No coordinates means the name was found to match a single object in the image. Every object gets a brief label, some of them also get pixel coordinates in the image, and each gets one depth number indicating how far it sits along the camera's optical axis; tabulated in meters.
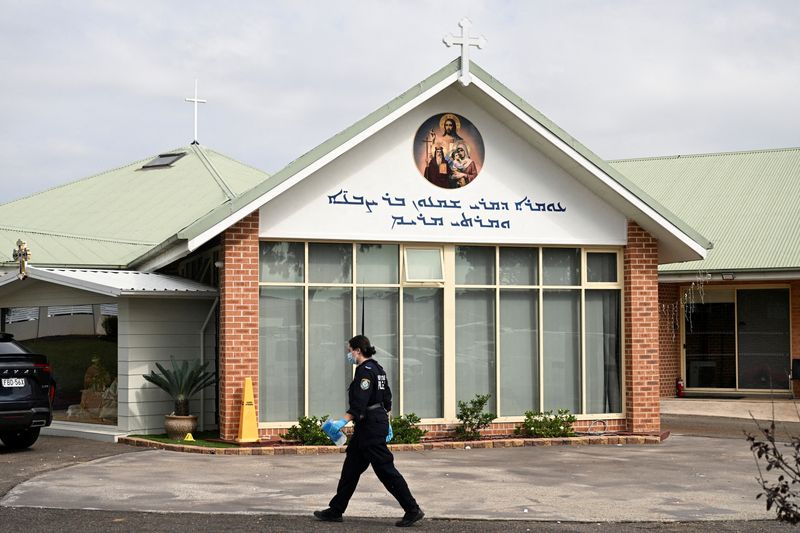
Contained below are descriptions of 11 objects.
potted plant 17.06
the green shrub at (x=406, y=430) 17.02
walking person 10.04
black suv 15.15
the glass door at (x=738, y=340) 25.75
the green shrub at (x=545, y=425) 17.77
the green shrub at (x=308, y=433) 16.58
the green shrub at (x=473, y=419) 17.45
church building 16.91
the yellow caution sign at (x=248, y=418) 16.34
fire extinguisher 26.62
